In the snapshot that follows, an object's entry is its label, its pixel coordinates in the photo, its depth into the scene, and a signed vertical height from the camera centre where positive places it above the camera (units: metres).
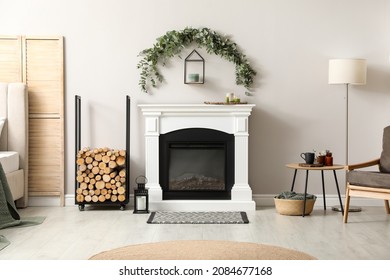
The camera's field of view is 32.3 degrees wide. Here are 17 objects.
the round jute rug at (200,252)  2.49 -0.51
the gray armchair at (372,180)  5.73 -0.52
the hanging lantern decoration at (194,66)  6.96 +0.54
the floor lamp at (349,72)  6.64 +0.47
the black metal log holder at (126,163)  6.68 -0.45
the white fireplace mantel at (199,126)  6.68 -0.14
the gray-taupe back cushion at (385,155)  6.18 -0.33
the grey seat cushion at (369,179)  5.71 -0.51
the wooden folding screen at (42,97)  6.93 +0.22
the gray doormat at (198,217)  5.96 -0.91
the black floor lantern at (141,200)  6.50 -0.79
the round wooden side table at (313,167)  6.29 -0.45
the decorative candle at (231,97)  6.77 +0.22
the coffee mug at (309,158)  6.48 -0.38
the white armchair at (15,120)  6.76 -0.02
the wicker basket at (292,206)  6.32 -0.83
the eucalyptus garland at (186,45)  6.89 +0.70
